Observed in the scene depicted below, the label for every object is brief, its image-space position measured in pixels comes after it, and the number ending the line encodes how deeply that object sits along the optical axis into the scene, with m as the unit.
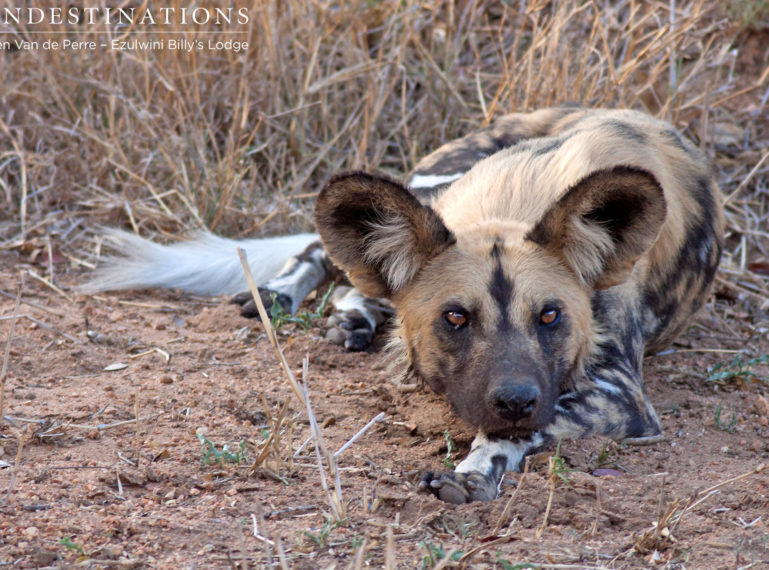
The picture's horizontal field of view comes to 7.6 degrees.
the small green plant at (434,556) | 4.66
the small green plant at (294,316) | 5.22
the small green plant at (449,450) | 4.87
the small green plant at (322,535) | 4.69
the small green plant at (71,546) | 4.65
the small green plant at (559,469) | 4.78
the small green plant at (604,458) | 4.88
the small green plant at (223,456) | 4.81
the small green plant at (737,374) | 5.12
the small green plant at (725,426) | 5.00
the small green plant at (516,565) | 4.65
